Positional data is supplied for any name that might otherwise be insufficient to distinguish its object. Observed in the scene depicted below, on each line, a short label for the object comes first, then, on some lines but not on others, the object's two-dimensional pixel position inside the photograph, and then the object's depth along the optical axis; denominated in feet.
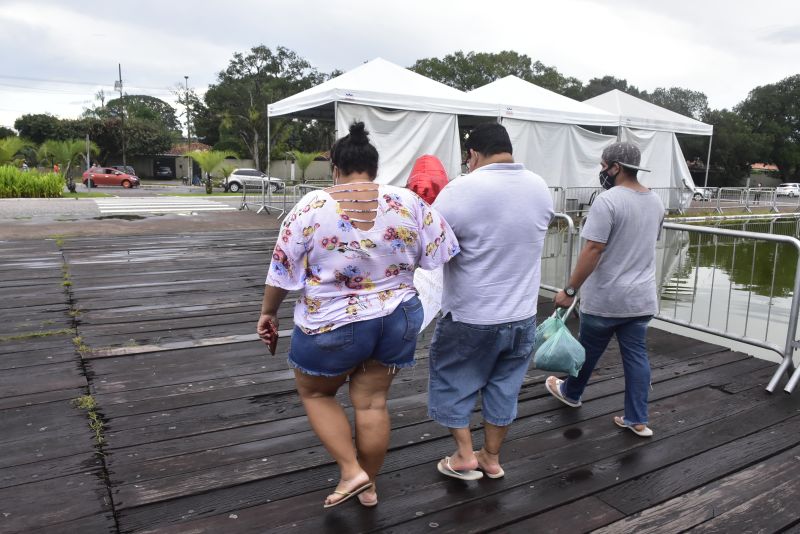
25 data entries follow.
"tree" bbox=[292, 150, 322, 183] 101.85
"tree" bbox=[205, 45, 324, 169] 146.41
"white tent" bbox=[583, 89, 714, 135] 48.44
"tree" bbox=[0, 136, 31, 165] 73.36
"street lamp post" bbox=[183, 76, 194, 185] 134.10
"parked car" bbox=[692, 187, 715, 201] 59.63
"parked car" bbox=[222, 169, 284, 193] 107.34
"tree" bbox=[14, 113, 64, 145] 147.43
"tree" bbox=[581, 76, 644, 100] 172.14
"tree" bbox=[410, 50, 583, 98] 141.28
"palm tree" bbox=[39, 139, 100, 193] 88.94
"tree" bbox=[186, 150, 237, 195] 84.28
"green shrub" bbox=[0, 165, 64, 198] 59.62
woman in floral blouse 7.13
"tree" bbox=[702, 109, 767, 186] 139.44
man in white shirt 8.07
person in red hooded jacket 12.07
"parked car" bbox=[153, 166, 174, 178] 157.48
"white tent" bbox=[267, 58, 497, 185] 35.37
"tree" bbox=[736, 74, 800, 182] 156.15
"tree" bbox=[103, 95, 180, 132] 224.31
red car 112.78
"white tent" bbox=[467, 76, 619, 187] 42.19
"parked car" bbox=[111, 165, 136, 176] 126.52
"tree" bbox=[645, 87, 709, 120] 179.54
